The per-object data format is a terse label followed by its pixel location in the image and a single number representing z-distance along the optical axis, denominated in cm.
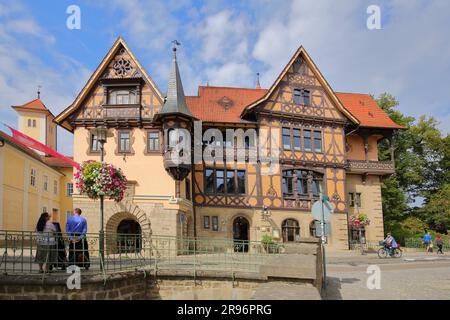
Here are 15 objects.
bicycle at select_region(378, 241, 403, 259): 2456
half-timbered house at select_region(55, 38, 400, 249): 2358
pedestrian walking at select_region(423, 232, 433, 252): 3076
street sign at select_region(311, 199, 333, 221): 1084
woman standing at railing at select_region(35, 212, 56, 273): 1085
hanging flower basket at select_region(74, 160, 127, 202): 1295
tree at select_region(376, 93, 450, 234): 3919
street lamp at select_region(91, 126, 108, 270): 1330
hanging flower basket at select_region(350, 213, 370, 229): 2930
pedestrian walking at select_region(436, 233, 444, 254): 2831
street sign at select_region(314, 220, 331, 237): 1075
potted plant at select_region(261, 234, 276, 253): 2608
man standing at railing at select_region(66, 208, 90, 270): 1161
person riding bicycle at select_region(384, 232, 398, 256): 2455
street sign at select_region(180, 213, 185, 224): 2380
